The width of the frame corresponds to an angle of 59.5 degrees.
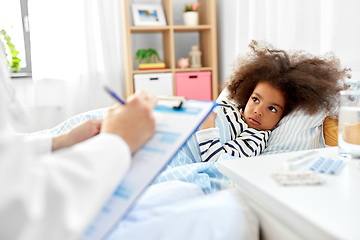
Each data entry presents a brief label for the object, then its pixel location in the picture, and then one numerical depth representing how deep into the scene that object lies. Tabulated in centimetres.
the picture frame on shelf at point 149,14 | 291
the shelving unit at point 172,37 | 282
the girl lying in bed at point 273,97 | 114
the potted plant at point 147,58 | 295
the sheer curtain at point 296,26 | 150
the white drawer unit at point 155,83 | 285
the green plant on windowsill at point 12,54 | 270
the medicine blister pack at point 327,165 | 61
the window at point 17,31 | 272
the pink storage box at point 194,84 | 294
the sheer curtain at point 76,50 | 274
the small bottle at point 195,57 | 310
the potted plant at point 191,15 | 299
